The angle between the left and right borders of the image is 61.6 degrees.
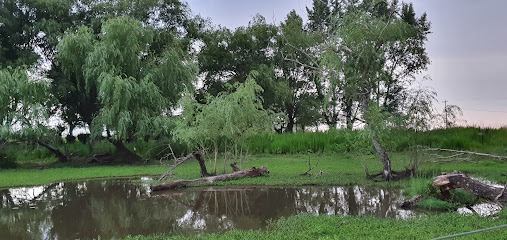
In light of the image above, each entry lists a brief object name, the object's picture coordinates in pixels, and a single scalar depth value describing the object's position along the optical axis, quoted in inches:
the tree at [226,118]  440.1
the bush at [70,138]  899.9
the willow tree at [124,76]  670.5
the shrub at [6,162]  689.0
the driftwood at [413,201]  306.7
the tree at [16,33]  741.9
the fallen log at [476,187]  276.8
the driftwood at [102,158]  750.5
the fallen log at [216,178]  434.7
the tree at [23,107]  632.4
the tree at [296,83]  1102.7
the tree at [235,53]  1126.4
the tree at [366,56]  402.6
